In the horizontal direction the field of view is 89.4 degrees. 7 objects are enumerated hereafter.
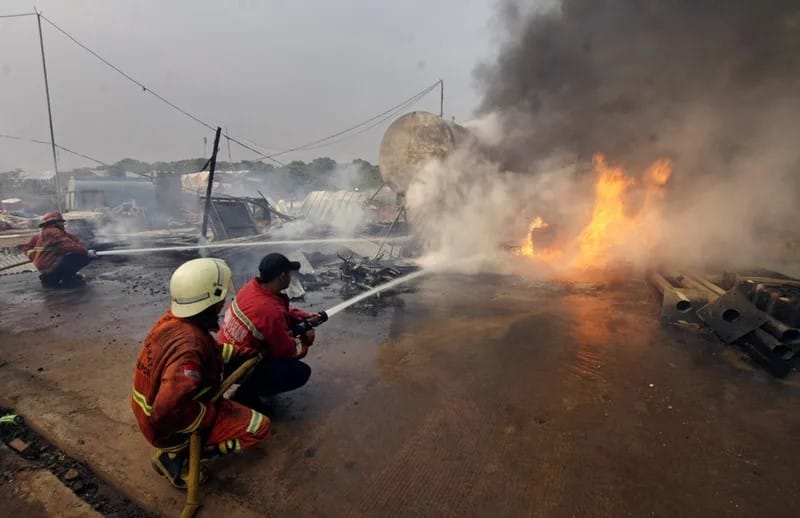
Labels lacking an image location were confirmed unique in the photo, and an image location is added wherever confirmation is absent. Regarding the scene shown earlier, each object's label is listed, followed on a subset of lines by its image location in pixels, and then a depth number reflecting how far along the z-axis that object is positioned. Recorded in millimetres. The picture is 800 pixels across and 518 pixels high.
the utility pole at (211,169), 10684
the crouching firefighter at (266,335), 3125
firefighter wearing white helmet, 2220
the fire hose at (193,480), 2332
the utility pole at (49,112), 19000
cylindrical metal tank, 11141
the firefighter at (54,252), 7637
